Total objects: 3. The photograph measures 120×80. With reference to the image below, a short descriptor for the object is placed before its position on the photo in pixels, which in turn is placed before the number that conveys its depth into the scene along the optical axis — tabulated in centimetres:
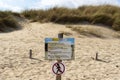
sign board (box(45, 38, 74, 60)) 276
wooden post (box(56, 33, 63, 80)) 283
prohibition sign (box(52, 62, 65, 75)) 284
